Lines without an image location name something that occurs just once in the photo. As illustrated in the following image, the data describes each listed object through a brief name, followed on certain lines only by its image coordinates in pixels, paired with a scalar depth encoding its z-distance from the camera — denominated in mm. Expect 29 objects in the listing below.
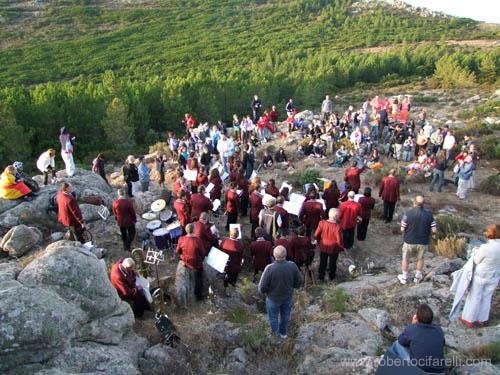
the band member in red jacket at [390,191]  11703
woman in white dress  6445
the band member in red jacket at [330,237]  8758
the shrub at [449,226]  11695
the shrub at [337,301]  7664
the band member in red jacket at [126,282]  7543
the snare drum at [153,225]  11023
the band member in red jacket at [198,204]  10391
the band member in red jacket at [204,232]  8641
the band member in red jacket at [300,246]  8805
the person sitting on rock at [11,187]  11484
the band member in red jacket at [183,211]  10461
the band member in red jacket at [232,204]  11309
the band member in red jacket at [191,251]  8133
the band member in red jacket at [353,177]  12672
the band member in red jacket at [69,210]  9617
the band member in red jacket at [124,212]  9836
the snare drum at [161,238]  10461
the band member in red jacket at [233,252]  8555
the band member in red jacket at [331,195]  11438
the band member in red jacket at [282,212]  10062
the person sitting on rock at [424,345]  4770
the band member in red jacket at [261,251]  8820
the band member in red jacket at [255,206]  10938
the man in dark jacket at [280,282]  6473
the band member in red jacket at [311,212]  10609
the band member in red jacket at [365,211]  10954
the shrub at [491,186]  15055
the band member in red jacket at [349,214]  10133
